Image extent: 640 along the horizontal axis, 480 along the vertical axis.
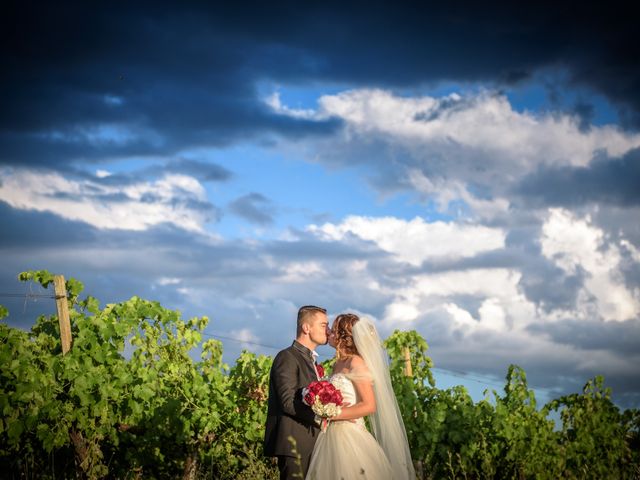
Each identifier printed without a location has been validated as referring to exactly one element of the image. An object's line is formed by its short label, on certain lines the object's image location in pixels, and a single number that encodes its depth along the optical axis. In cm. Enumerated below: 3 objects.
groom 676
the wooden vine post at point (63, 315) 1030
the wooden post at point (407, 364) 1064
